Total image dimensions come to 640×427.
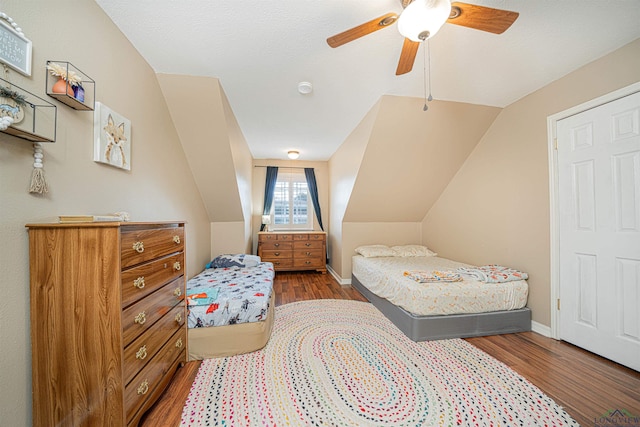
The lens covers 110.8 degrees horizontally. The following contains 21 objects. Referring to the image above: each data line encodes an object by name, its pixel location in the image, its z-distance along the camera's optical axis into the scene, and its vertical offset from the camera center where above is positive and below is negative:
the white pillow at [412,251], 3.60 -0.58
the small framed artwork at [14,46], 0.85 +0.69
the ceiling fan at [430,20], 1.07 +1.04
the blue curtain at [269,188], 4.77 +0.61
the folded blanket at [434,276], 2.24 -0.63
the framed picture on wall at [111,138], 1.32 +0.51
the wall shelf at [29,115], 0.85 +0.42
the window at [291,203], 4.97 +0.30
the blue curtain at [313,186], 4.88 +0.66
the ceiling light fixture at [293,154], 3.97 +1.14
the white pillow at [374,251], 3.52 -0.57
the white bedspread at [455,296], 2.10 -0.79
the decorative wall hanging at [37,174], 0.97 +0.19
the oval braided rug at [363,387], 1.27 -1.16
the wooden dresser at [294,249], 4.28 -0.66
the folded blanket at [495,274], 2.23 -0.61
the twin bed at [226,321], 1.79 -0.88
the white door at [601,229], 1.63 -0.11
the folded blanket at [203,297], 1.87 -0.71
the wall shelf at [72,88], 1.05 +0.65
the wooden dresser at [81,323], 0.96 -0.48
